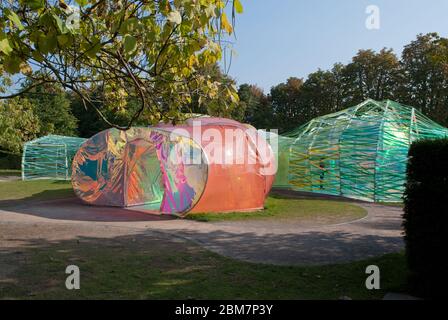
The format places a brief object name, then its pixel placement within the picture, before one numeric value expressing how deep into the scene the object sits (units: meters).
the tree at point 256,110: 43.06
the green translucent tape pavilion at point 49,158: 28.62
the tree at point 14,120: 14.68
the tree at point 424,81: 34.41
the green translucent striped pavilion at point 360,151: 18.03
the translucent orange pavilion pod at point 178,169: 12.39
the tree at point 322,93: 42.44
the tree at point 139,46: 3.55
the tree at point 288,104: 44.19
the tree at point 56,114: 38.76
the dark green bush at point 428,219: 5.28
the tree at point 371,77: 38.06
